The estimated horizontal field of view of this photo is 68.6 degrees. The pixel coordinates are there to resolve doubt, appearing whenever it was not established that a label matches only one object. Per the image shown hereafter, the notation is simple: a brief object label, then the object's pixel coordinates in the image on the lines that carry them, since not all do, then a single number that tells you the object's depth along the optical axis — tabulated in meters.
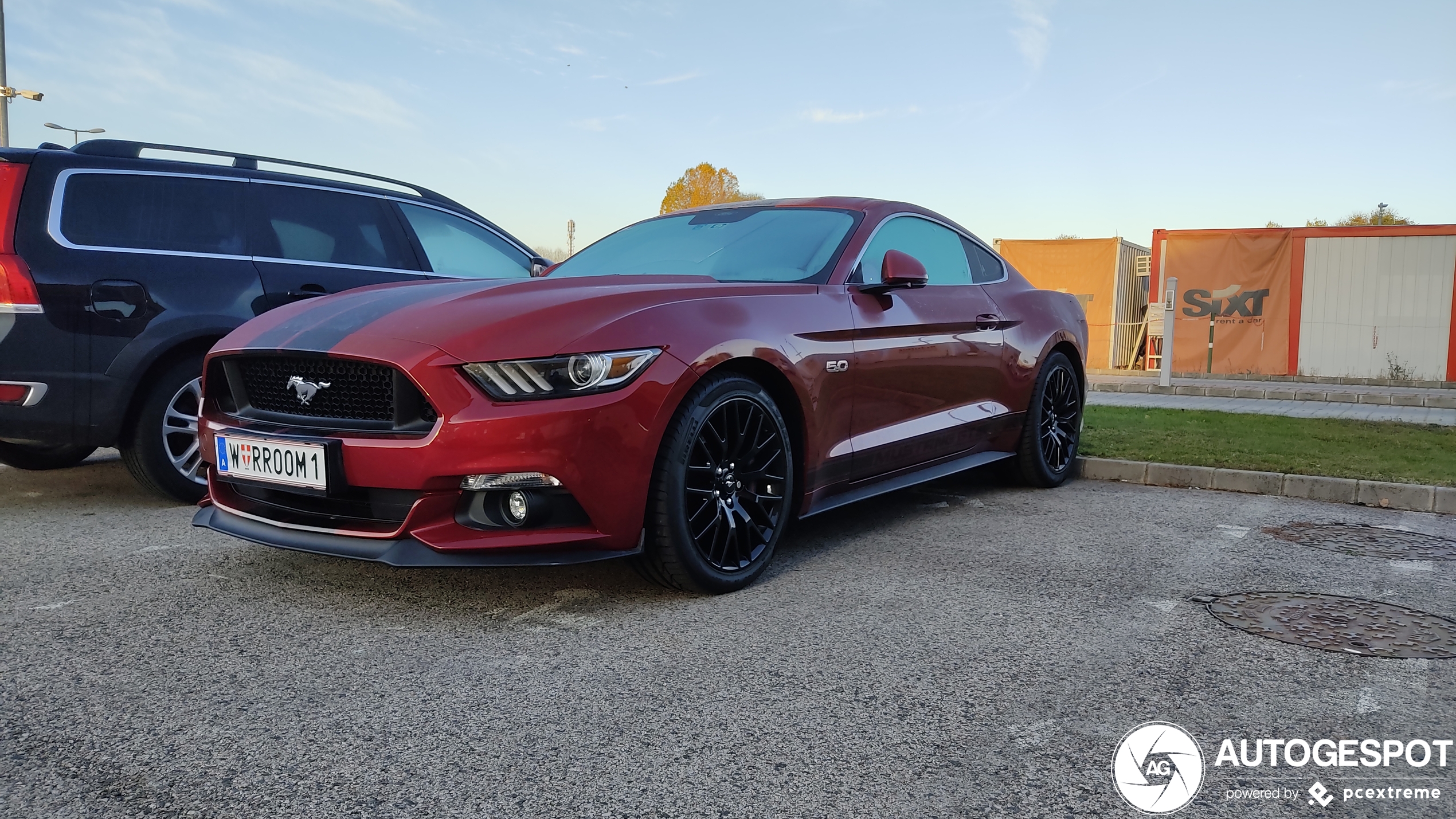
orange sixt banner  17.86
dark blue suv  4.69
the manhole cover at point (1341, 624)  3.25
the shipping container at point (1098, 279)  19.83
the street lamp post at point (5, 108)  19.20
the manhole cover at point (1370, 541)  4.59
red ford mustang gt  3.22
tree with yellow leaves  53.44
